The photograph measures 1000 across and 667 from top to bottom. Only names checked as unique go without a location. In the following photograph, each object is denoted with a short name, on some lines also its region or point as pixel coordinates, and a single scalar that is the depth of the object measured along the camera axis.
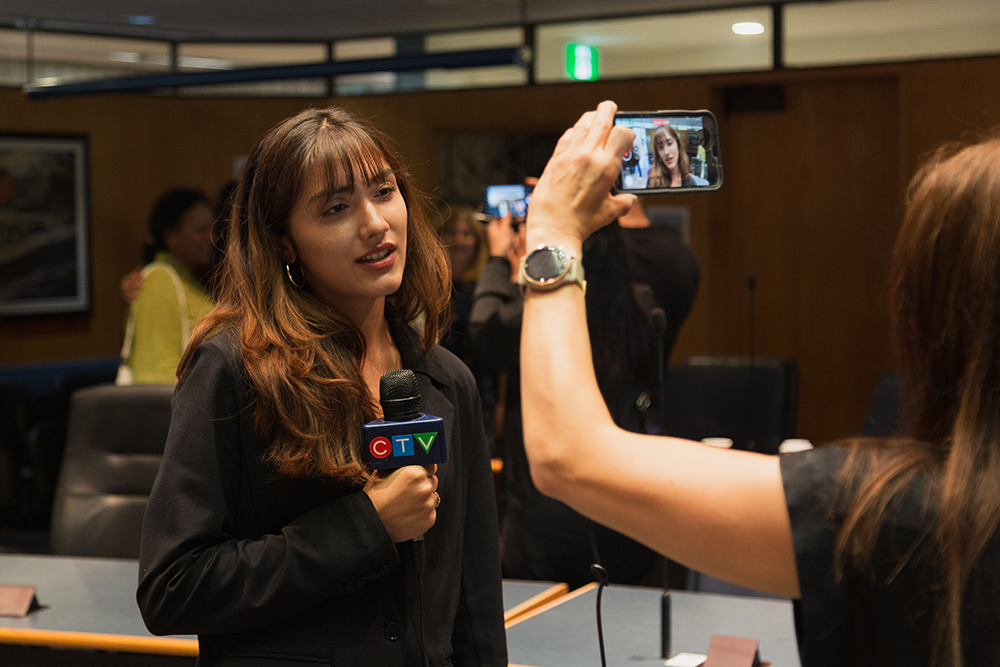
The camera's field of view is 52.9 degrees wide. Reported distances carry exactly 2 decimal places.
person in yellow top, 3.61
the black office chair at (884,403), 3.21
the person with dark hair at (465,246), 4.52
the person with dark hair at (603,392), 2.34
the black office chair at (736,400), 3.80
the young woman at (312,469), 1.24
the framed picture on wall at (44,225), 6.19
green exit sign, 6.09
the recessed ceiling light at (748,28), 5.65
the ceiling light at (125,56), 6.52
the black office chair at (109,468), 2.85
